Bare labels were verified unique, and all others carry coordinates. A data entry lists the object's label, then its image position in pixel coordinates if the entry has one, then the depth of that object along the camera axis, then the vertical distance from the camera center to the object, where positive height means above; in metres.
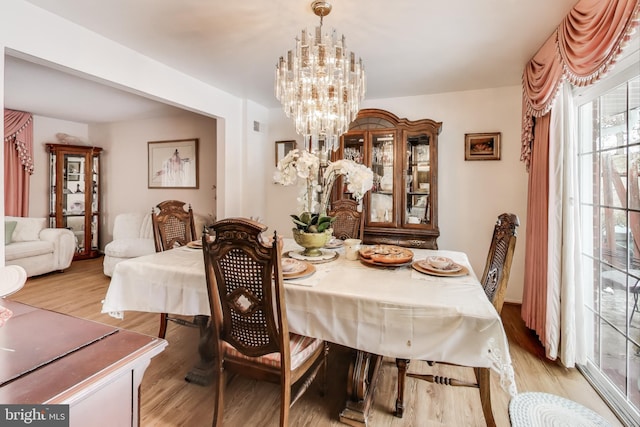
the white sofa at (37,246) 3.70 -0.47
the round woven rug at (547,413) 1.29 -0.90
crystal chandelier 1.78 +0.81
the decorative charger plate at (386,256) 1.66 -0.26
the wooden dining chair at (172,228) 2.17 -0.14
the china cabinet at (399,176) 3.09 +0.38
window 1.59 -0.12
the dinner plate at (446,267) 1.55 -0.29
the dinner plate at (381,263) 1.65 -0.29
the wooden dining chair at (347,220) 2.64 -0.08
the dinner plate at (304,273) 1.46 -0.31
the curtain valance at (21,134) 4.24 +1.10
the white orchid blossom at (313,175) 1.79 +0.22
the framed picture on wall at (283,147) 4.05 +0.87
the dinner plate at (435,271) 1.51 -0.31
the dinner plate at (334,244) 2.22 -0.25
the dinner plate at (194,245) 2.12 -0.25
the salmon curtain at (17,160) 4.28 +0.73
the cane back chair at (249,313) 1.22 -0.44
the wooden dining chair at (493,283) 1.39 -0.36
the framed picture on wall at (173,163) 4.56 +0.73
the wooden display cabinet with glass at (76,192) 4.71 +0.29
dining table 1.17 -0.43
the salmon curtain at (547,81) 1.40 +0.79
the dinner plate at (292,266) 1.50 -0.29
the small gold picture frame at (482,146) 3.19 +0.72
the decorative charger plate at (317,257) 1.81 -0.29
